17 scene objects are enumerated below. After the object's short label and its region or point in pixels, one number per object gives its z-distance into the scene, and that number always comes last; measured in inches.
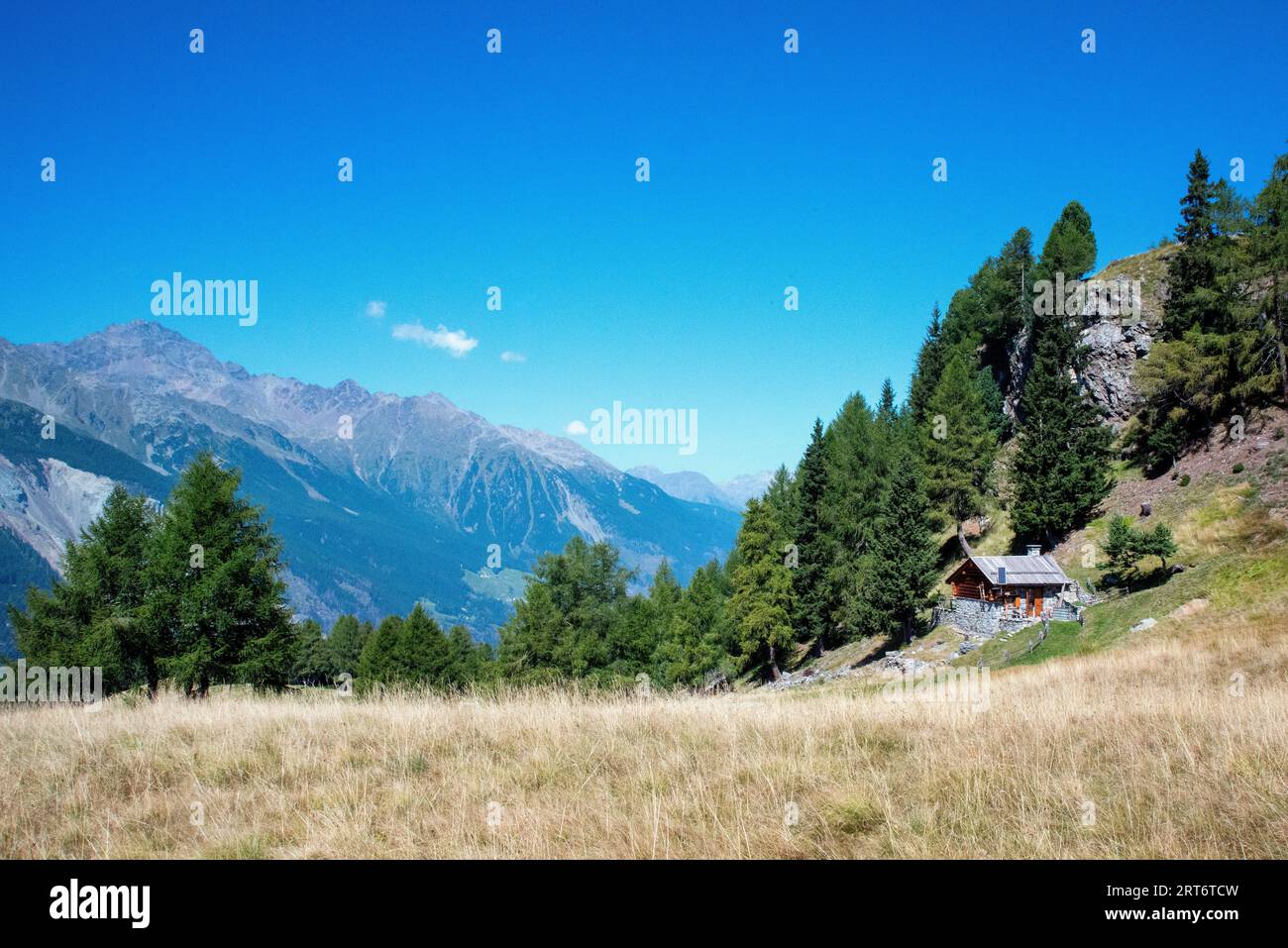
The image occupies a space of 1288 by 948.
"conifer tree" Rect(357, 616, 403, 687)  2292.1
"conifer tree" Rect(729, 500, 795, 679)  1878.7
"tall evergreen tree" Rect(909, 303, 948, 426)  3014.3
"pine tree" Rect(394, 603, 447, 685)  2324.1
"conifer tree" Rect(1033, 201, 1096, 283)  2780.5
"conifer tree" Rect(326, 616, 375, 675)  3833.7
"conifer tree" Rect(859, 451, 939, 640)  1833.2
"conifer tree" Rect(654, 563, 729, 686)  1935.3
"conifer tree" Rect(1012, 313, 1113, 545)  1968.5
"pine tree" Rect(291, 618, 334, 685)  3745.1
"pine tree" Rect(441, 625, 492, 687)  2406.5
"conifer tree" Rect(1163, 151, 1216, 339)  2046.0
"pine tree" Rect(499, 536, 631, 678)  1911.9
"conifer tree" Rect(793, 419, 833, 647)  2101.4
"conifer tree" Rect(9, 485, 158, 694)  1129.4
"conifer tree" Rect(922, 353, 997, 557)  2190.0
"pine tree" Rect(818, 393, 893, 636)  2137.1
